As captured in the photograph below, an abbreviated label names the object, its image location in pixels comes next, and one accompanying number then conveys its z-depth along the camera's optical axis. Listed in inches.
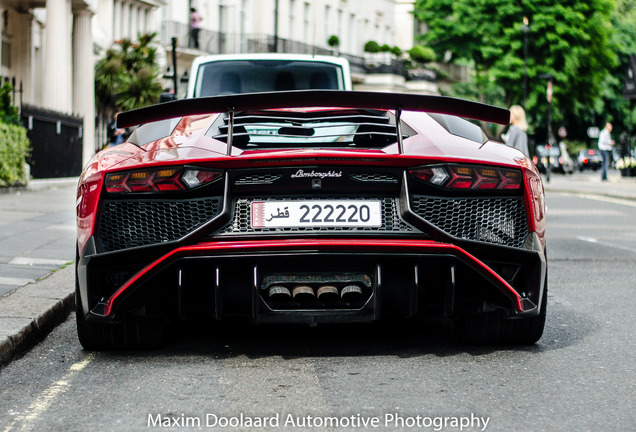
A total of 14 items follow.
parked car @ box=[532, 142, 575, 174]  1950.3
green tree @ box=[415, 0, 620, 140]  2397.9
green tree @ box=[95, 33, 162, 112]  1407.5
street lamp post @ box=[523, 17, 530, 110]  2139.5
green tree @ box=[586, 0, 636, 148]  2930.9
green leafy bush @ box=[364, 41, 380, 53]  2824.8
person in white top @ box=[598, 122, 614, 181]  1417.3
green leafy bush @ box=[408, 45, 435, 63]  2770.7
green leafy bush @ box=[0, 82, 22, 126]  773.9
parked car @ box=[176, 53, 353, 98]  421.7
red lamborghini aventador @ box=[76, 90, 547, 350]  205.9
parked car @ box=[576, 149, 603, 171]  2519.9
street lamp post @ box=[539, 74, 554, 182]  1641.2
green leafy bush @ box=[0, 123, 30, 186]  744.3
